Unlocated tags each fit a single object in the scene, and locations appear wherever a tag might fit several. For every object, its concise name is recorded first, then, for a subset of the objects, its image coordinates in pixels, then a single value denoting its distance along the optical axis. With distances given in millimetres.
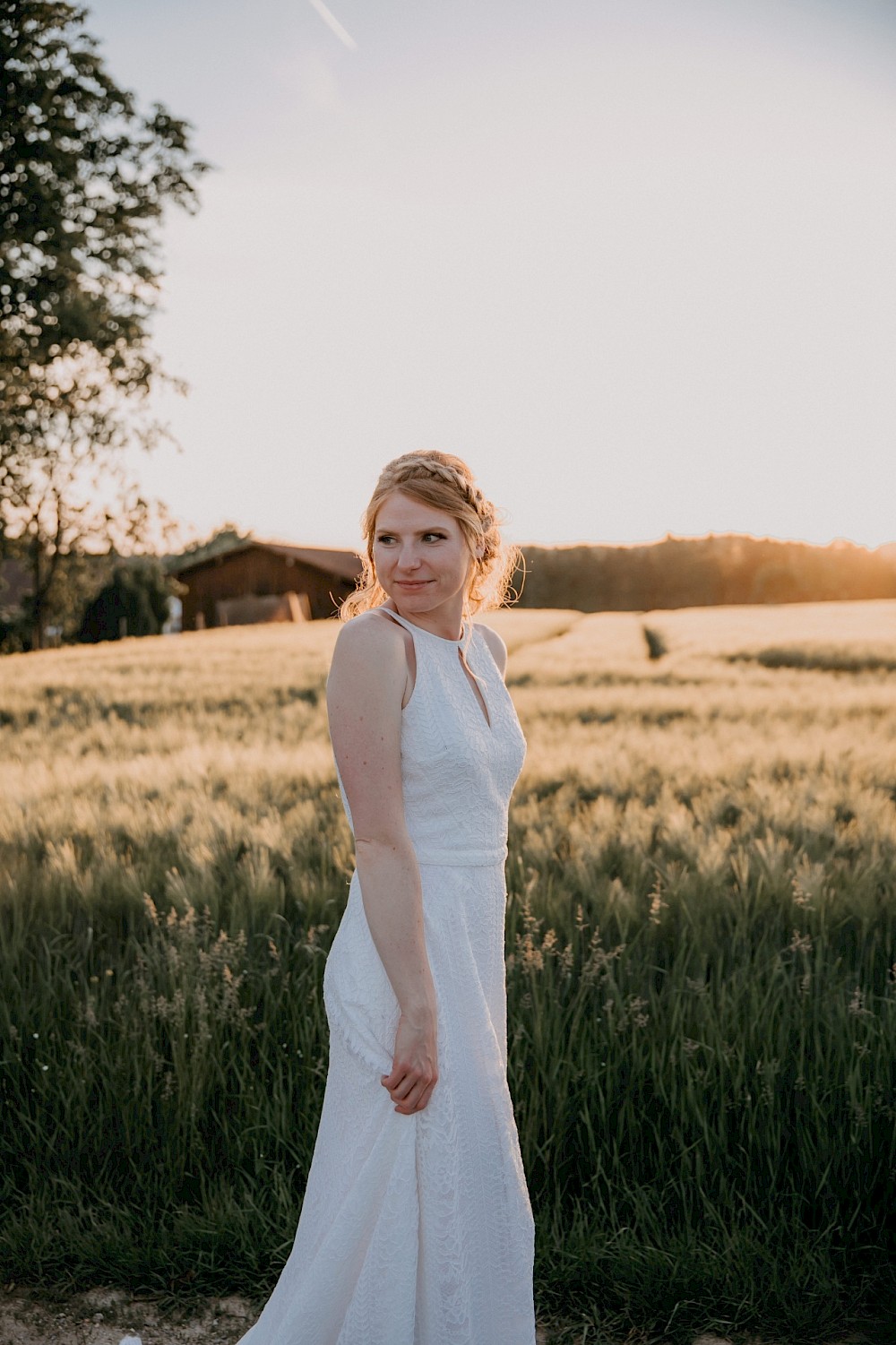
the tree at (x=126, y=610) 45906
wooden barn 47312
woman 1630
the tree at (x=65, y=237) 13906
